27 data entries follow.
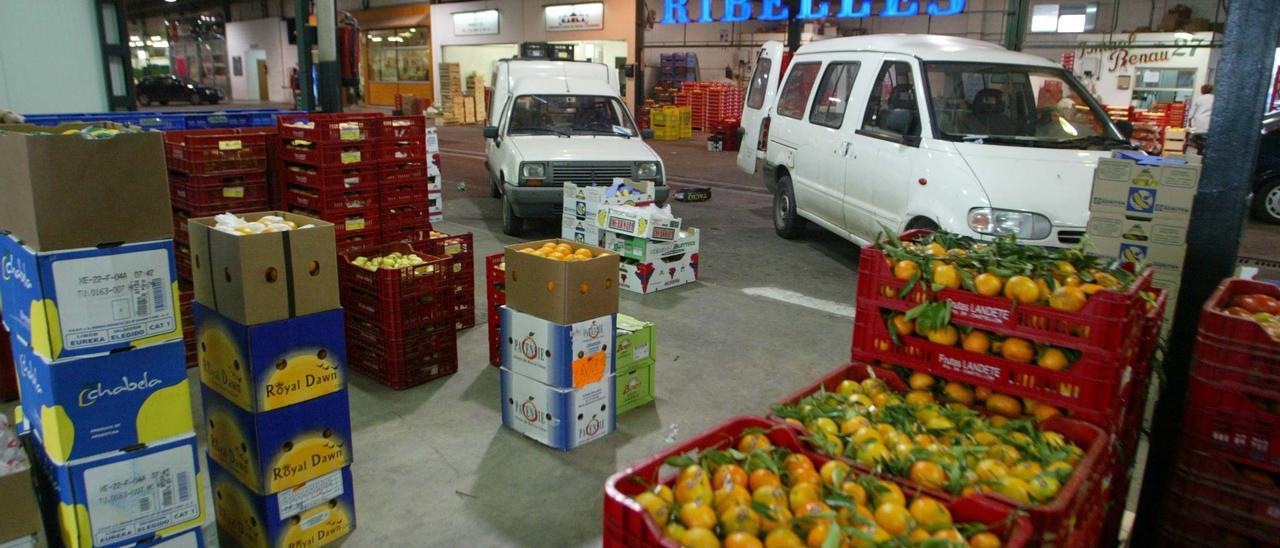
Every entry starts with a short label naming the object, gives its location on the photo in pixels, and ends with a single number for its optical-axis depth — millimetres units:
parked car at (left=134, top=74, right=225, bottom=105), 33125
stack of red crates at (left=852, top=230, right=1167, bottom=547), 2604
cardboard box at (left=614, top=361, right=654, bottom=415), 4719
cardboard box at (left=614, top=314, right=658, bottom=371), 4672
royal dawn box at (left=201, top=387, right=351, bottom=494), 3182
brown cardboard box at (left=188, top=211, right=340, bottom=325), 3025
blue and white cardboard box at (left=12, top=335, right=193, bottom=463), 2648
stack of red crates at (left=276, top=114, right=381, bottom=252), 5680
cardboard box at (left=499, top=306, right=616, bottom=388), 4109
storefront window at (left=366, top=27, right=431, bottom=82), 32625
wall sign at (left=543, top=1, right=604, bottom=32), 25891
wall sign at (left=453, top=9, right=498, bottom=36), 29047
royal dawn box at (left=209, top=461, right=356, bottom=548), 3256
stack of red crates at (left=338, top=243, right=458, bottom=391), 4938
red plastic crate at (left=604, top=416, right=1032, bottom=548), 1848
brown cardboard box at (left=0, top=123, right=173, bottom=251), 2555
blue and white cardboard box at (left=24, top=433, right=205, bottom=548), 2721
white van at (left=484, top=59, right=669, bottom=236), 8953
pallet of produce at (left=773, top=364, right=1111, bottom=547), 2111
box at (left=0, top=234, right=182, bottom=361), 2596
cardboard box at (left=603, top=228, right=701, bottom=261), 7246
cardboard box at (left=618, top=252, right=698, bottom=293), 7285
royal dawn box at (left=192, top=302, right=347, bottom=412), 3104
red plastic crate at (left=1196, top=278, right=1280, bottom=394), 2562
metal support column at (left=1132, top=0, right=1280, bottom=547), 2953
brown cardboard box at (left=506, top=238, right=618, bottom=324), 4055
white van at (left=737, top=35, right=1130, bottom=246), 6051
